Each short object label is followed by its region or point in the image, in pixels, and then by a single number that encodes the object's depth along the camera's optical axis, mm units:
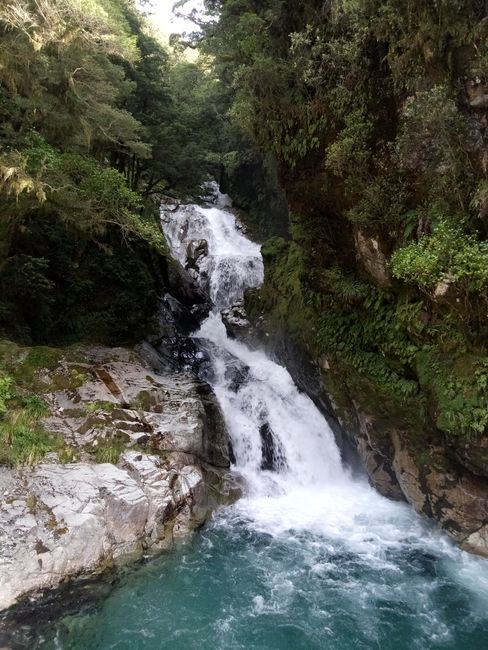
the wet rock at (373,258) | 9477
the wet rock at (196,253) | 21125
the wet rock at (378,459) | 10227
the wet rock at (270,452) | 11602
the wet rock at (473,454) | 7844
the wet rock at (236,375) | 13828
